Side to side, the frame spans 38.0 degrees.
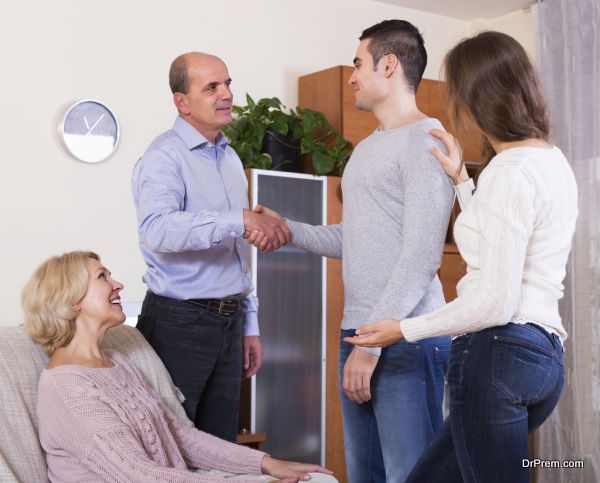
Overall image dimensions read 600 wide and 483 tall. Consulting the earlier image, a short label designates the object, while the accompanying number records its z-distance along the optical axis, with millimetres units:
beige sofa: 2045
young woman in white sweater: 1605
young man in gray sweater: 2021
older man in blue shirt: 2428
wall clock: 3994
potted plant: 4195
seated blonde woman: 2014
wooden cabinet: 4238
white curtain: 4395
